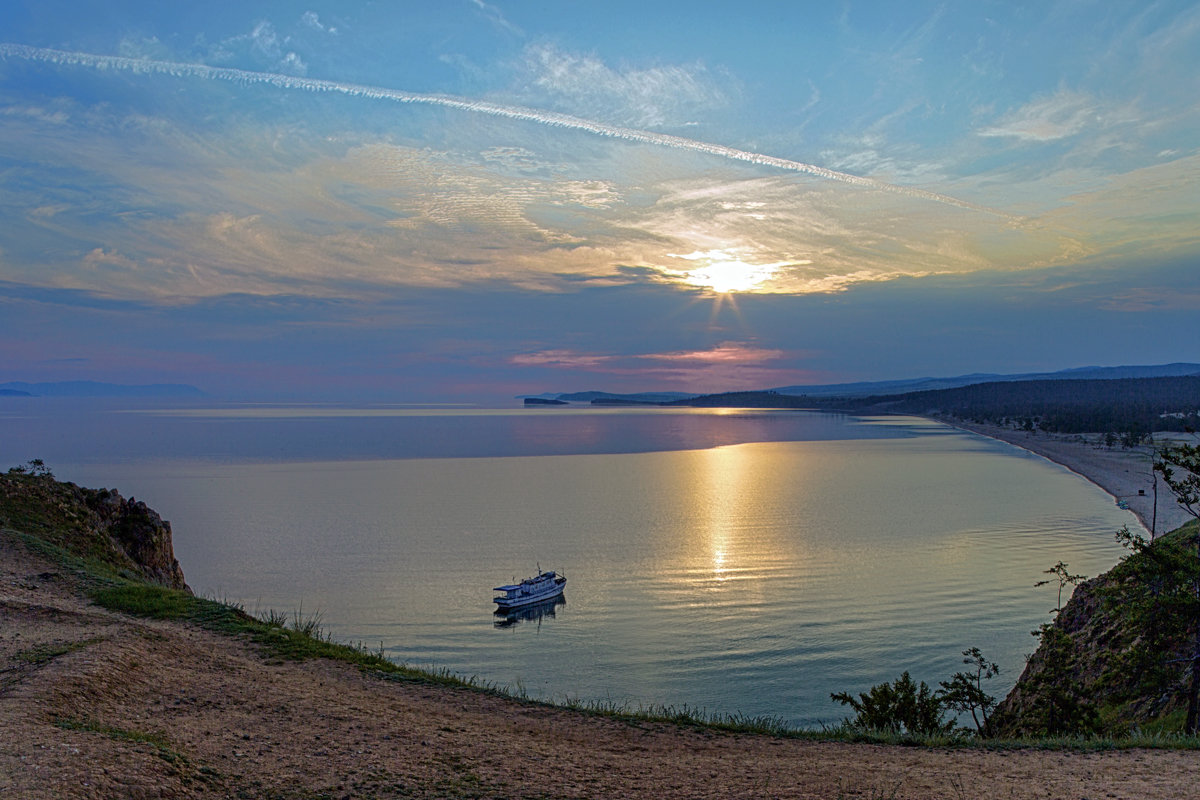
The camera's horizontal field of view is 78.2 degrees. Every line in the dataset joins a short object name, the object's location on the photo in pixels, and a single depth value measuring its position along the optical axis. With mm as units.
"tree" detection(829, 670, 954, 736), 15383
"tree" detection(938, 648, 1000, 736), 15477
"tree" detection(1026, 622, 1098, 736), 13773
